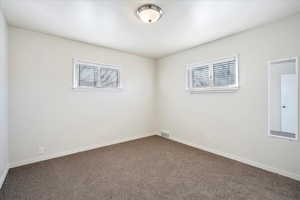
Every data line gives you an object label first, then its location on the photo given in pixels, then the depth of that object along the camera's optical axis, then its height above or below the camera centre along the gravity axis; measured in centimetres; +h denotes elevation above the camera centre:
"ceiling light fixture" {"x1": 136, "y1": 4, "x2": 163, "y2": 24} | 183 +119
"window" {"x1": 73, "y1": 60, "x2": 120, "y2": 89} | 304 +58
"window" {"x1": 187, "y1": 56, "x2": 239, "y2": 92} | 273 +52
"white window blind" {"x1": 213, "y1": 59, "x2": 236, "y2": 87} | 274 +55
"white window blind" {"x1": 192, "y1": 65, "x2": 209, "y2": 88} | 319 +54
